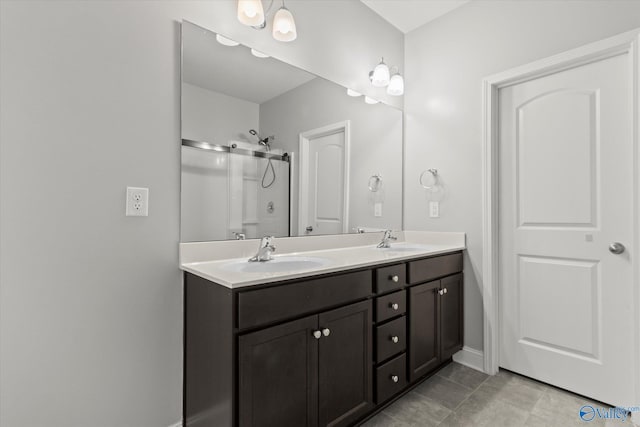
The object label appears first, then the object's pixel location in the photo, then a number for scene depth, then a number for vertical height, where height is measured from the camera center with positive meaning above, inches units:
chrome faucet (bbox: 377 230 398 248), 92.2 -7.1
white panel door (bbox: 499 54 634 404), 69.6 -3.2
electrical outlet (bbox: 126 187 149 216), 53.4 +2.4
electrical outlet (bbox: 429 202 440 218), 98.2 +1.9
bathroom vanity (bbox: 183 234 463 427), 45.3 -21.2
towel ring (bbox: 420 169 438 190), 98.4 +12.0
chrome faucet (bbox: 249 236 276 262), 64.8 -7.3
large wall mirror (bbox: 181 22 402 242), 61.3 +15.4
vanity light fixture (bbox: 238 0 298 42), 63.2 +40.5
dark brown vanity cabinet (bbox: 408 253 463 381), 73.6 -24.6
